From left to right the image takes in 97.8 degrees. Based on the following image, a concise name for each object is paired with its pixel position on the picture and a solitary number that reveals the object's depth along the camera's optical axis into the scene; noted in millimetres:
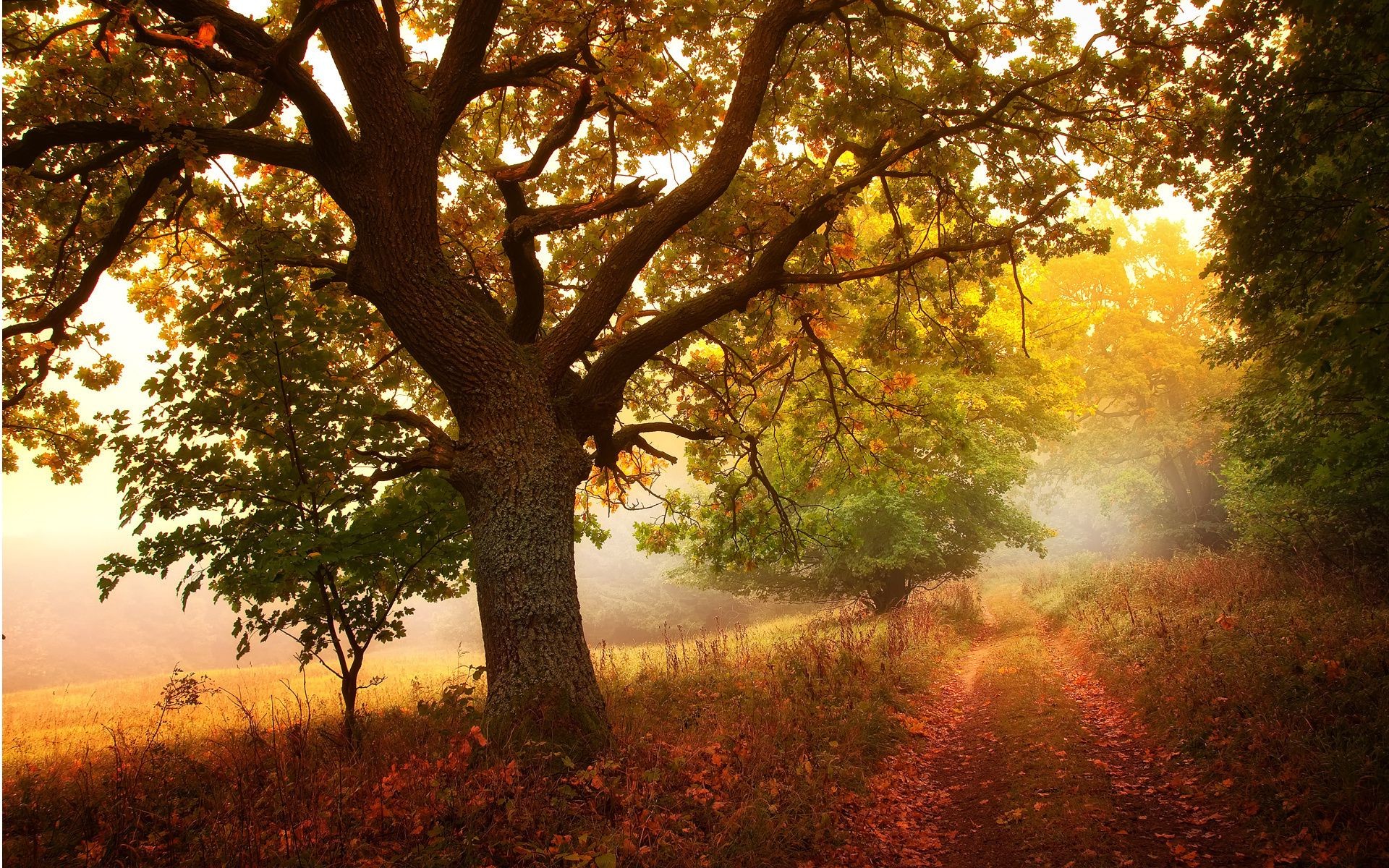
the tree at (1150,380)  25672
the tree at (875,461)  8742
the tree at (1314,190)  4281
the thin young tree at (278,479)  5168
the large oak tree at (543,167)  5414
